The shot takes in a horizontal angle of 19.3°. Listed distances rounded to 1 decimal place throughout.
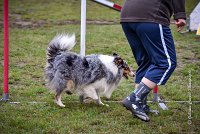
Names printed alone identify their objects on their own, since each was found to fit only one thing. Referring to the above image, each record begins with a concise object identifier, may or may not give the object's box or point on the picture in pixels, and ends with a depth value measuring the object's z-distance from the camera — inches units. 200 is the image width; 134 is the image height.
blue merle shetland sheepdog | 292.3
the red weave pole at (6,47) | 278.6
